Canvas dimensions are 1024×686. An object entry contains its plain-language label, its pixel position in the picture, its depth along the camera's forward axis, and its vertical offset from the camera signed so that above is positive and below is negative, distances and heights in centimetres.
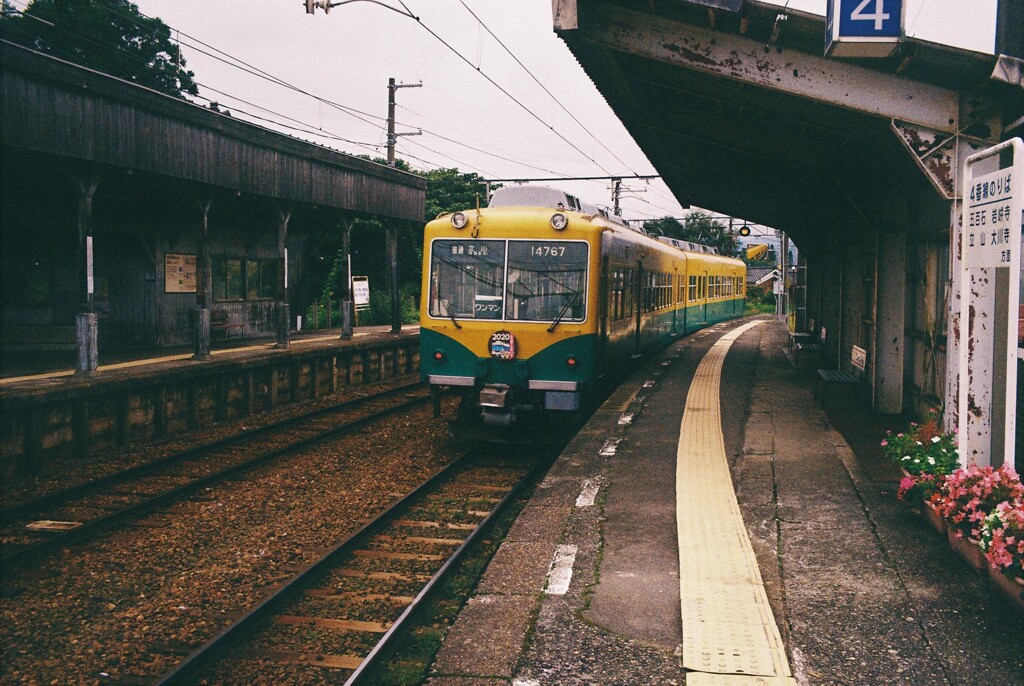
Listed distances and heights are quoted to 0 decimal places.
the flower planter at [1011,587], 399 -136
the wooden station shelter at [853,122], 603 +182
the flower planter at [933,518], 525 -135
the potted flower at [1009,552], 401 -117
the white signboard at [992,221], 432 +52
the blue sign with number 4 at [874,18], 582 +211
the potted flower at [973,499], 455 -105
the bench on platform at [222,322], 1688 -34
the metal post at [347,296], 1772 +25
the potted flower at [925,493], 531 -120
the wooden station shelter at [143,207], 1041 +180
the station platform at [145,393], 923 -126
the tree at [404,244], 2598 +228
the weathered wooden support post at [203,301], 1308 +8
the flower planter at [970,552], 455 -137
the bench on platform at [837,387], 1084 -107
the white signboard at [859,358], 1080 -61
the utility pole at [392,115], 2378 +580
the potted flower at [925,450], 548 -96
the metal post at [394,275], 2092 +85
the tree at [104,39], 2855 +975
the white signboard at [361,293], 2106 +38
